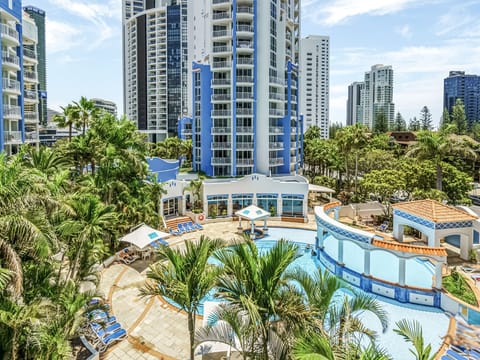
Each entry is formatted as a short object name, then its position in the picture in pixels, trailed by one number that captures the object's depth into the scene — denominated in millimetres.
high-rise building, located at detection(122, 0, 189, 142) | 96250
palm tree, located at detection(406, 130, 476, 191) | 30891
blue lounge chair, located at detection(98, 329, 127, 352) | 12869
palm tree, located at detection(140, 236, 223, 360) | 7961
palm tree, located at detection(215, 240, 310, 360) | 7172
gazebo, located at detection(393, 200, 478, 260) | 21766
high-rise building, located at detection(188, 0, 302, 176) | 39875
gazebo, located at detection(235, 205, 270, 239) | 28203
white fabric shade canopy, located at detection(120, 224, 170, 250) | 21245
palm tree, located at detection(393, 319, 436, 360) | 5777
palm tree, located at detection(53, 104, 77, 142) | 26250
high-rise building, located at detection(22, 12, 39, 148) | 33734
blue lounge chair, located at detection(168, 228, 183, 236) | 28625
